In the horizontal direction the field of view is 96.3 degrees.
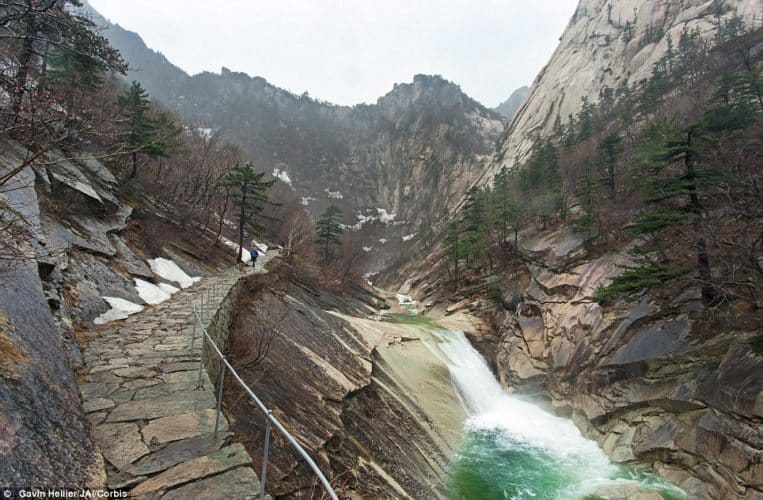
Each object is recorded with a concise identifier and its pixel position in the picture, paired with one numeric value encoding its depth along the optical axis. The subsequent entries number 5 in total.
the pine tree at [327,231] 39.91
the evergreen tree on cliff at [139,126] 19.83
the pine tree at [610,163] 30.66
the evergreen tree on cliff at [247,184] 23.97
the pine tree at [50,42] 4.28
